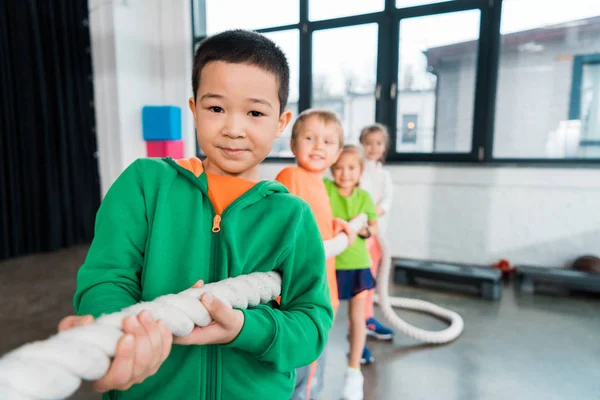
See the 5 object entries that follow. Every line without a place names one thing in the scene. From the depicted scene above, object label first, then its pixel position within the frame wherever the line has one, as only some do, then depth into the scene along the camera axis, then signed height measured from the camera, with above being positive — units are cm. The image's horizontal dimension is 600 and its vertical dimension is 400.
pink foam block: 434 +4
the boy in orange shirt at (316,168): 128 -5
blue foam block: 430 +33
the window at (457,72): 318 +73
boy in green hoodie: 61 -14
